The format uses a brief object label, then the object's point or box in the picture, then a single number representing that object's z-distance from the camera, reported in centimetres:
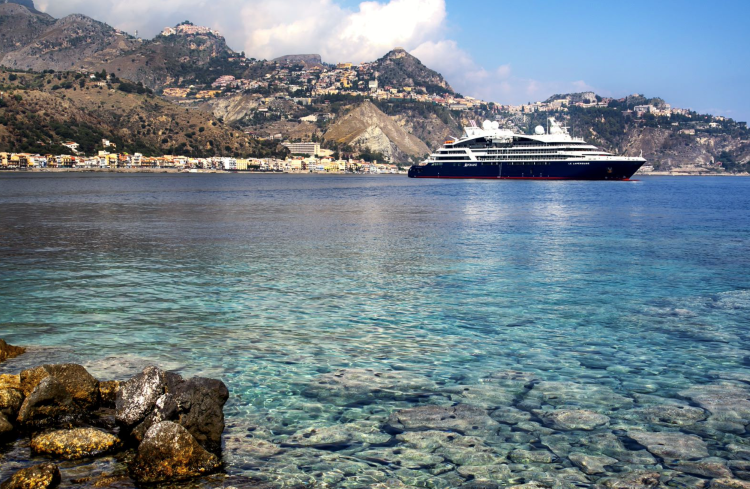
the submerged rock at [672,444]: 648
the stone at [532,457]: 633
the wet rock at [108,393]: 752
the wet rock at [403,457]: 629
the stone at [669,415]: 738
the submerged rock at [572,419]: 721
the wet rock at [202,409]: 648
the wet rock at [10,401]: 694
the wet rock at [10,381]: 722
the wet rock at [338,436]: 679
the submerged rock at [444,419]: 713
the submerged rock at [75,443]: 630
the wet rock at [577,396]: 792
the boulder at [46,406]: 693
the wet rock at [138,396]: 672
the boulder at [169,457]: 587
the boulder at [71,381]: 719
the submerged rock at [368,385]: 820
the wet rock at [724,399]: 756
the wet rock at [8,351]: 955
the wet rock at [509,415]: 736
